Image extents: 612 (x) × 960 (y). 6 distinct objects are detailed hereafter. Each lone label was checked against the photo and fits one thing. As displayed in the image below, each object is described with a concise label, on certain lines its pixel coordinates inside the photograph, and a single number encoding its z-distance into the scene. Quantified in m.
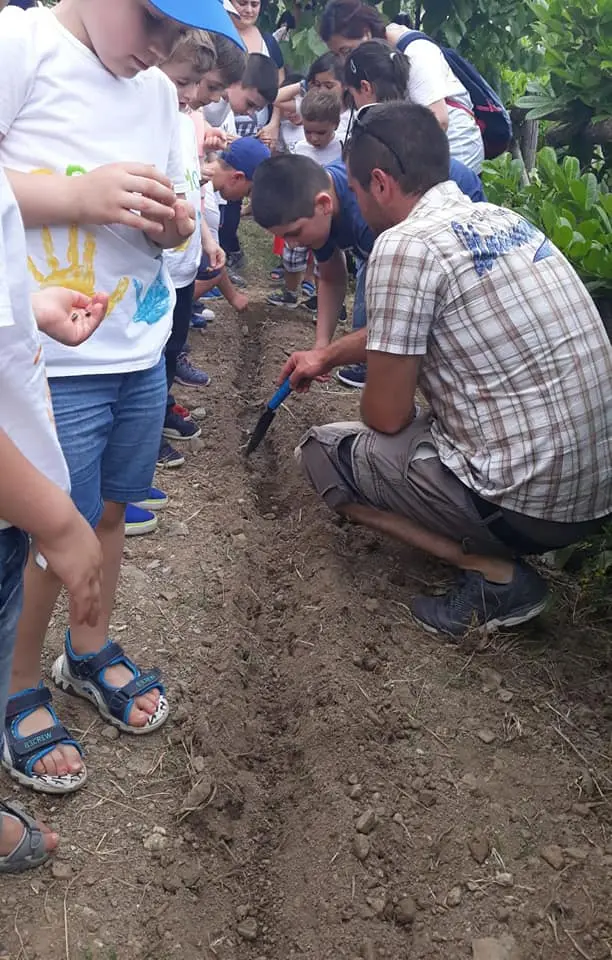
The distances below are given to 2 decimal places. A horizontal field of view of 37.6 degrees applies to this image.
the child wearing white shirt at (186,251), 2.89
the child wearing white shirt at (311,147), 5.34
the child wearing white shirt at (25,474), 1.27
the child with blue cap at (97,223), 1.73
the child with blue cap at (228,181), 4.29
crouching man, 2.55
